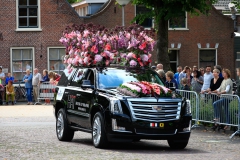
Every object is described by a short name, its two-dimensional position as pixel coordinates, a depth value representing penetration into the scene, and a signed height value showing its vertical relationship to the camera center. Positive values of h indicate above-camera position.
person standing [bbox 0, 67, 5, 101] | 38.62 -0.96
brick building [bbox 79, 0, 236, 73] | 46.00 +1.22
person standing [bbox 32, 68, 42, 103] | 37.62 -1.11
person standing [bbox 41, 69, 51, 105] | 38.09 -0.90
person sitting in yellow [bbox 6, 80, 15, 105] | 37.59 -1.58
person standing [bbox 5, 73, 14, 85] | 38.88 -0.96
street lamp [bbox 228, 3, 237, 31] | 47.06 +3.11
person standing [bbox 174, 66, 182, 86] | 32.29 -0.58
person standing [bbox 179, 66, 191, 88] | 30.83 -0.60
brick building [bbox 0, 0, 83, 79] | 43.03 +1.37
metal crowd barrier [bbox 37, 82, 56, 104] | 37.47 -1.57
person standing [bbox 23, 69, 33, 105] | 37.72 -1.33
